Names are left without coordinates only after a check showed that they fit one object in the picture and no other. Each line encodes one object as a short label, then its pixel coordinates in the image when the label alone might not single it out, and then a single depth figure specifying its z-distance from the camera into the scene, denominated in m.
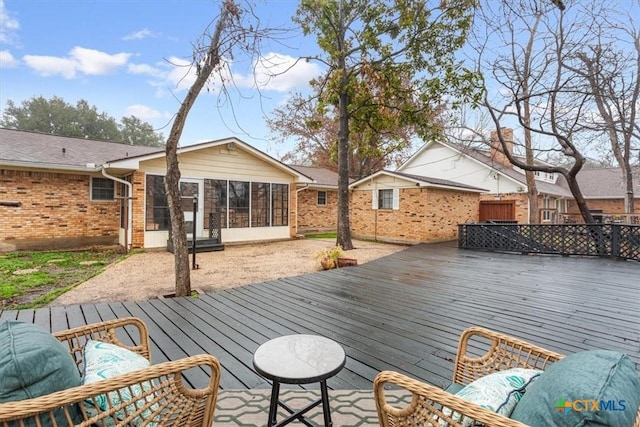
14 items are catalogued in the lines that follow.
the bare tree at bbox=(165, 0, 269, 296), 4.73
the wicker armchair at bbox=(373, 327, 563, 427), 1.07
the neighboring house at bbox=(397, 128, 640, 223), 15.13
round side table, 1.63
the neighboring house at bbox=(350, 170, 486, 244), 11.45
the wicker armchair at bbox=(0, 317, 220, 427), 0.96
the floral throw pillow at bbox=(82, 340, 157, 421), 1.22
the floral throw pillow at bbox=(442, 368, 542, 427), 1.17
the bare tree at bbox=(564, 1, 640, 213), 9.23
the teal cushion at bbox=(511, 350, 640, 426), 0.90
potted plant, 6.90
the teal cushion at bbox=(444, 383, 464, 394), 1.62
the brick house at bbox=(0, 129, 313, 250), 8.77
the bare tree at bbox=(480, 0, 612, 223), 9.50
